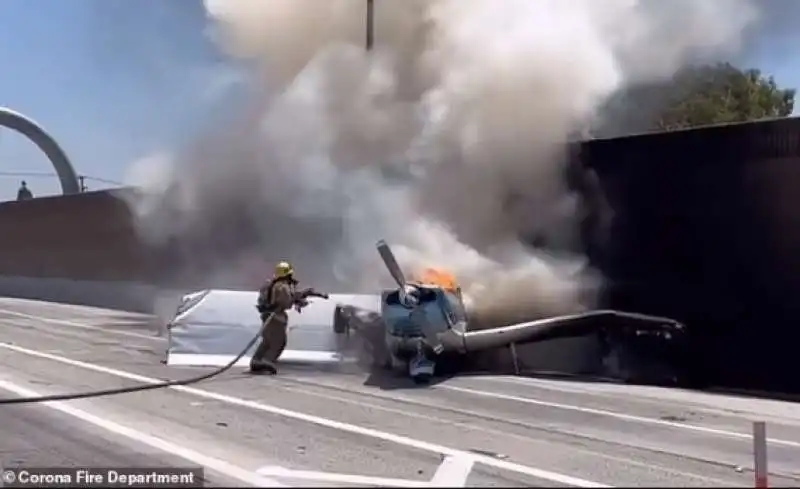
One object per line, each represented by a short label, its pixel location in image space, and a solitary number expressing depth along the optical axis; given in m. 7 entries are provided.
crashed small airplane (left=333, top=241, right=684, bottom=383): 14.89
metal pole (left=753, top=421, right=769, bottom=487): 6.77
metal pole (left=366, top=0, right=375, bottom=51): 23.00
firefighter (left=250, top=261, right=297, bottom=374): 15.78
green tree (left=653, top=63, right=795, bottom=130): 30.74
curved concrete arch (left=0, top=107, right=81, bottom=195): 62.47
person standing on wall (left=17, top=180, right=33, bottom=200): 57.71
